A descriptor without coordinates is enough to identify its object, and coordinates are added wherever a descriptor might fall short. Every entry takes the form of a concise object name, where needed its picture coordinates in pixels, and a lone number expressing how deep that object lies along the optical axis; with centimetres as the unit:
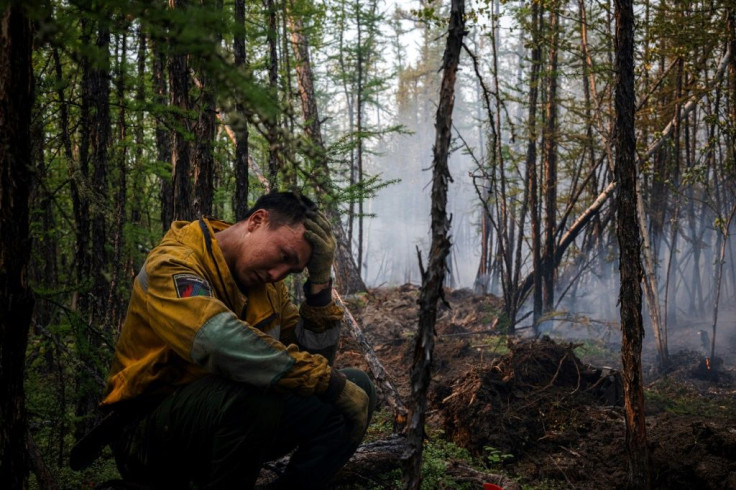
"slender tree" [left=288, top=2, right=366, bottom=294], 998
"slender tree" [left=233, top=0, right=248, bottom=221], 404
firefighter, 226
